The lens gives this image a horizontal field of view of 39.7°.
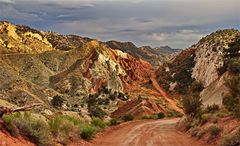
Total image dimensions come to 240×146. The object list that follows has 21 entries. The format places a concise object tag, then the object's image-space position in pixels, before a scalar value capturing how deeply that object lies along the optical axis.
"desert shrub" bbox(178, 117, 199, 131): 29.26
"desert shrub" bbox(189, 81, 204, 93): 50.93
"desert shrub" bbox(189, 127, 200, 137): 25.12
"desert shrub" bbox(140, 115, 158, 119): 52.97
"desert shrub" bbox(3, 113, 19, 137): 13.89
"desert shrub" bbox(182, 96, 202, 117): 32.71
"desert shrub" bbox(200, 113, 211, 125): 27.64
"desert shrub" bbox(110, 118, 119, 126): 39.41
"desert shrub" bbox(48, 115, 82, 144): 17.55
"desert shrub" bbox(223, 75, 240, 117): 26.25
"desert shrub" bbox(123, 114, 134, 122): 49.69
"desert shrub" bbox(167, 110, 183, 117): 60.56
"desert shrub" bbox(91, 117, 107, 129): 30.89
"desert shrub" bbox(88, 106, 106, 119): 46.94
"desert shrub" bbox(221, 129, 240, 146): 16.23
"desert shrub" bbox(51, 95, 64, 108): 62.64
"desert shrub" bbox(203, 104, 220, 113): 32.46
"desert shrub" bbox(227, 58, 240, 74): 39.58
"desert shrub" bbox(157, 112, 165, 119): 55.04
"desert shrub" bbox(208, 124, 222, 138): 20.85
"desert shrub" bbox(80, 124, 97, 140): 21.31
